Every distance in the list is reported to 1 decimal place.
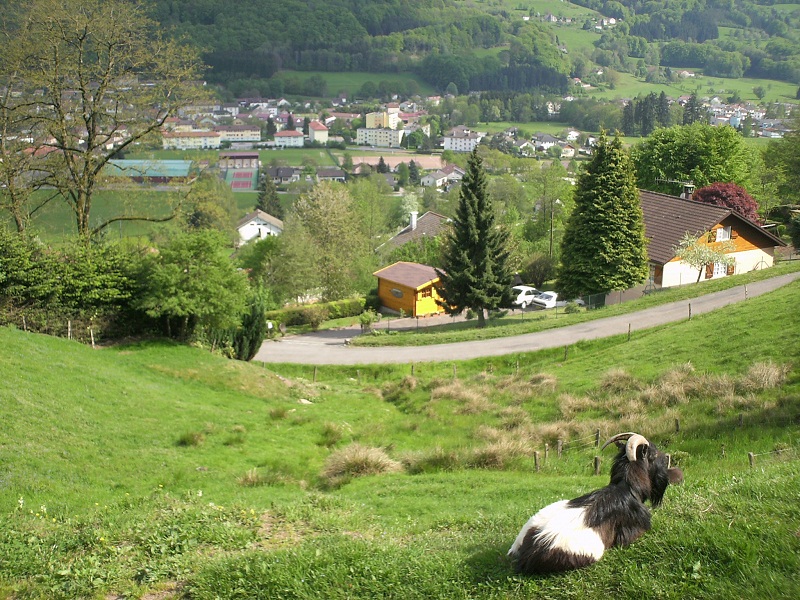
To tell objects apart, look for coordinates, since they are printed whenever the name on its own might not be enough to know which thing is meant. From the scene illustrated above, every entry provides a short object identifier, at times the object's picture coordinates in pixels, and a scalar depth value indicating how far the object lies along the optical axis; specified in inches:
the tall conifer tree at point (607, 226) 1493.6
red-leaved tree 1879.9
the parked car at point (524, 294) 1862.3
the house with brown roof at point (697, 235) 1626.5
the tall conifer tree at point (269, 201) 4370.1
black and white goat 254.1
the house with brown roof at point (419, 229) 2718.8
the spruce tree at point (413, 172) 5457.7
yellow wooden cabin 1882.4
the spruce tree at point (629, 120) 5393.7
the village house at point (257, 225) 3860.7
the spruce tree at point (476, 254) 1502.2
